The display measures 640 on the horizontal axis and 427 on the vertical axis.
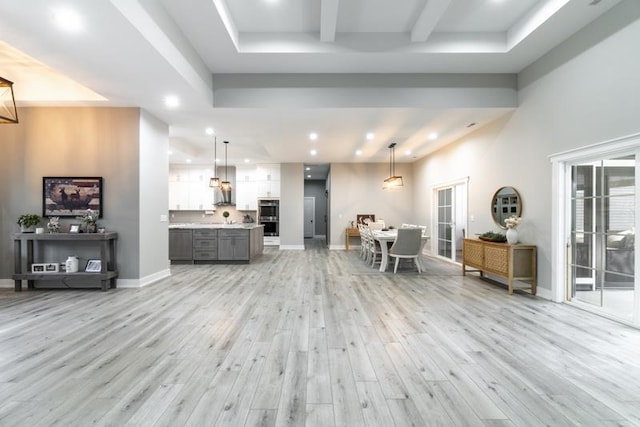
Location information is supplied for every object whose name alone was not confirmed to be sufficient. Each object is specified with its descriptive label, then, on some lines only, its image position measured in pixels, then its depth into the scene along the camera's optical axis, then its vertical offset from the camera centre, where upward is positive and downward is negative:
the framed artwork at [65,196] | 4.35 +0.26
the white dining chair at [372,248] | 6.26 -0.81
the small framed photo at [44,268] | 4.18 -0.84
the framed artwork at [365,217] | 9.13 -0.14
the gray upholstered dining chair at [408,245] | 5.42 -0.64
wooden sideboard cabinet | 4.04 -0.74
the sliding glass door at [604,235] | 2.99 -0.25
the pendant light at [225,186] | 6.94 +0.69
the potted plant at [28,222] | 4.16 -0.14
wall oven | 9.78 +0.07
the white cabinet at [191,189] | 9.78 +0.85
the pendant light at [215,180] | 6.59 +0.80
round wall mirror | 4.45 +0.15
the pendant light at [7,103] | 3.04 +1.23
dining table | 5.65 -0.64
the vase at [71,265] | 4.20 -0.79
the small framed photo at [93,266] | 4.25 -0.82
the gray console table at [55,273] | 4.11 -0.69
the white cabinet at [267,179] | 9.67 +1.19
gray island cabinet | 6.54 -0.74
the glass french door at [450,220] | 6.66 -0.16
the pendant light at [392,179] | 6.48 +0.81
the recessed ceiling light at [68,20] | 2.32 +1.68
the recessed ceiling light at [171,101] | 4.04 +1.69
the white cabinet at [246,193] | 9.87 +0.72
